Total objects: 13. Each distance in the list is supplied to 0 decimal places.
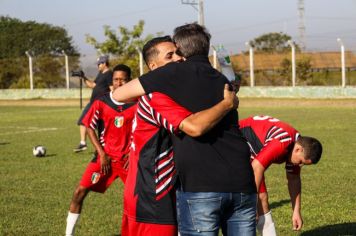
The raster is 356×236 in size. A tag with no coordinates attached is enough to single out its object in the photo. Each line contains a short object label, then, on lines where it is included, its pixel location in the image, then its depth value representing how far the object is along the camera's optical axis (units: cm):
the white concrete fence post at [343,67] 3391
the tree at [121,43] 5188
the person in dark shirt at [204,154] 373
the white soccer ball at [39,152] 1431
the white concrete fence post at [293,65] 3607
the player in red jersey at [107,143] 695
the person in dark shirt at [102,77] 1322
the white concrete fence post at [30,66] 4630
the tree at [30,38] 8225
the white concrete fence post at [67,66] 4562
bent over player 491
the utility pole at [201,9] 4782
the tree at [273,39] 8169
